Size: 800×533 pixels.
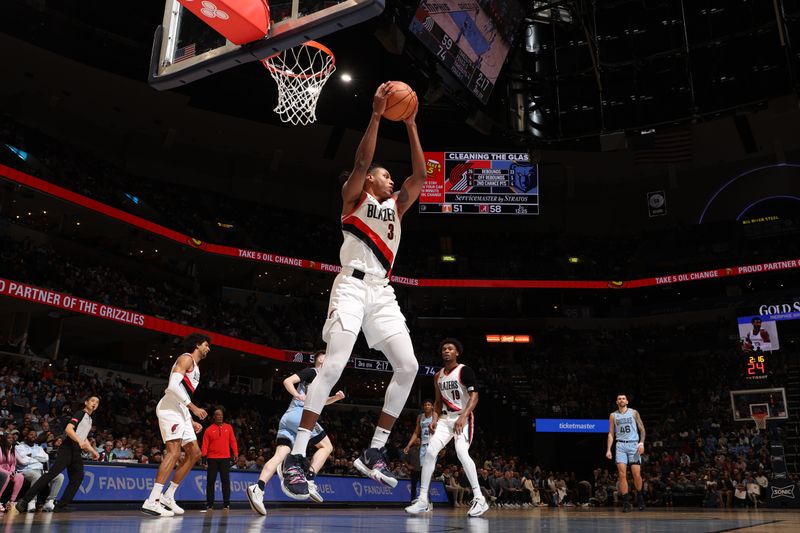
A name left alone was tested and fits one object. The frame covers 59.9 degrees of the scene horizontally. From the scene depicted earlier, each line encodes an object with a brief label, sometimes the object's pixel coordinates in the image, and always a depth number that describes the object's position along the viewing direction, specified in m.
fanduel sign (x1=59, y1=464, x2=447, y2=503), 10.84
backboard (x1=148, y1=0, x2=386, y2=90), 6.87
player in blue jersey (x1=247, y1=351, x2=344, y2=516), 5.98
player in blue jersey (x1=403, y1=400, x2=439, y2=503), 11.53
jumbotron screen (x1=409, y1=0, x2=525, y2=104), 15.22
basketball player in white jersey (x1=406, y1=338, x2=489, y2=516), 8.35
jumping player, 4.68
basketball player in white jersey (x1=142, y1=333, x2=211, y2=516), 8.02
